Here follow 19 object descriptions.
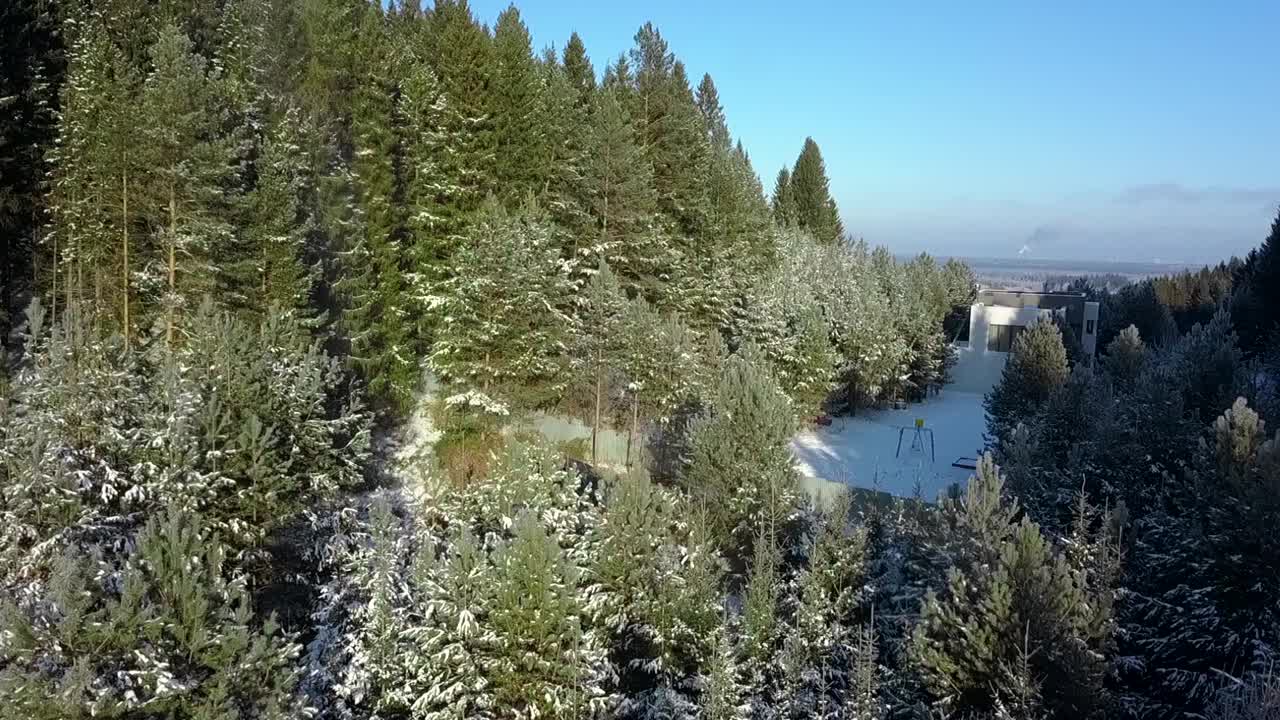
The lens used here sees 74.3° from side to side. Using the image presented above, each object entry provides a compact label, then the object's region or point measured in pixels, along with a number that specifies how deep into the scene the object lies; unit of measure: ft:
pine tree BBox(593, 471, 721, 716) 49.37
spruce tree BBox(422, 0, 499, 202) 85.46
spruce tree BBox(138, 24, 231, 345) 63.26
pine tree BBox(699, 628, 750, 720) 43.80
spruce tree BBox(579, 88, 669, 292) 92.79
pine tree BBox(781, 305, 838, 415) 114.62
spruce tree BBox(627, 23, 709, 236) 108.47
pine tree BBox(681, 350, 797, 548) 62.75
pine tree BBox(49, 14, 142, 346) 64.18
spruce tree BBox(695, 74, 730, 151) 175.42
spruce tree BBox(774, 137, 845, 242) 217.36
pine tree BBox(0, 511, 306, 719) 31.37
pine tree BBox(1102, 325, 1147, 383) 92.27
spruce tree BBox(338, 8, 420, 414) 79.15
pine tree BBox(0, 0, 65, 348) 70.79
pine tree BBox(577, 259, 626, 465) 82.02
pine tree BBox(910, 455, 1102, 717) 40.52
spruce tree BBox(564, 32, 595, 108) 129.04
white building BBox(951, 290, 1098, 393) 156.56
